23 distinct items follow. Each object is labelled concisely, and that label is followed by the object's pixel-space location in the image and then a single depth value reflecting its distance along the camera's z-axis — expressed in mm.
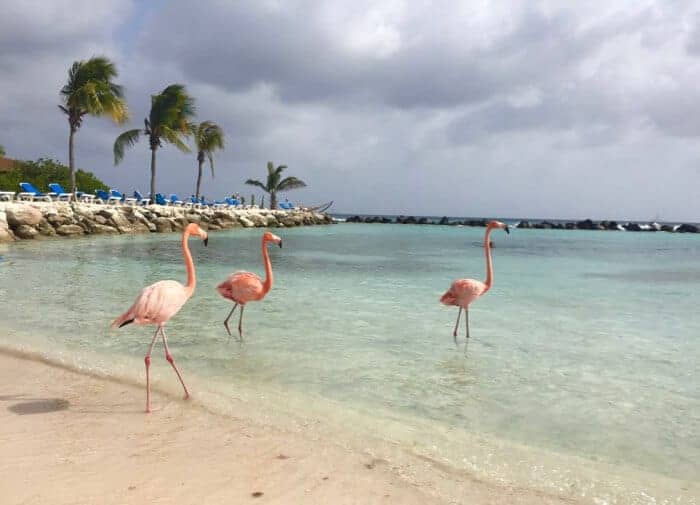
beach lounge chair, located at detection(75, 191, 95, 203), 35688
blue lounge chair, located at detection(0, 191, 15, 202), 27828
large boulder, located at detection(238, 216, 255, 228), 47781
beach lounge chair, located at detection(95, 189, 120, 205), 37344
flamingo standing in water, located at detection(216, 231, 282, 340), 7719
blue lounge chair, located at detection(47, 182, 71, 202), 31608
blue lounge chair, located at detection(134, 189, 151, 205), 41531
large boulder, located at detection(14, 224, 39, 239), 24328
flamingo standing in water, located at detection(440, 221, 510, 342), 8523
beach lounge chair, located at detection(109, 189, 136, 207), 39125
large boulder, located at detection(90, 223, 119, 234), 29766
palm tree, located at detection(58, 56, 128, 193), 30172
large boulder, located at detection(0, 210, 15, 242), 22969
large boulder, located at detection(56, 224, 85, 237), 27031
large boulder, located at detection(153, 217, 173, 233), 35562
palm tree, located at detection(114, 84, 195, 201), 38219
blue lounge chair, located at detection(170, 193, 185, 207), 46094
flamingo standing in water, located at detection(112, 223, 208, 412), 4945
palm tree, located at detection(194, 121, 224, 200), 46594
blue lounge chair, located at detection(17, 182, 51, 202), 29406
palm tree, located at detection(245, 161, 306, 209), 61219
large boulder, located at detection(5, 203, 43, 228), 24266
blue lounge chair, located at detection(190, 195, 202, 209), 47831
